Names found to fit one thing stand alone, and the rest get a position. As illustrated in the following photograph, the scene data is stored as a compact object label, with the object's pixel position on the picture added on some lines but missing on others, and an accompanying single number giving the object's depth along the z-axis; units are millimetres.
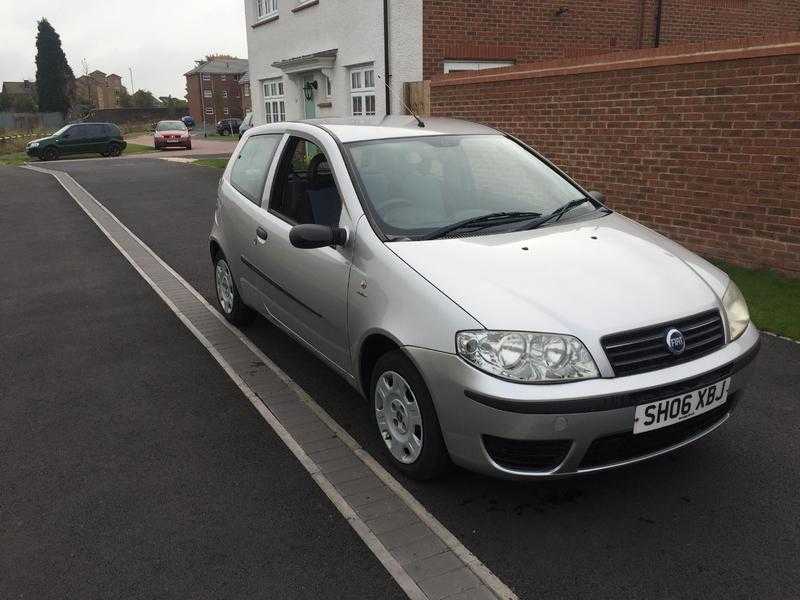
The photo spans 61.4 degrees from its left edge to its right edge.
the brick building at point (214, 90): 84562
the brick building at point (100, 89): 92500
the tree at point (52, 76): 74562
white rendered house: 12945
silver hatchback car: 2740
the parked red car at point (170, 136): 34312
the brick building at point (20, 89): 99044
